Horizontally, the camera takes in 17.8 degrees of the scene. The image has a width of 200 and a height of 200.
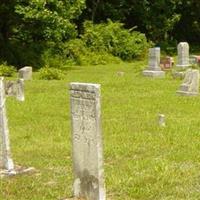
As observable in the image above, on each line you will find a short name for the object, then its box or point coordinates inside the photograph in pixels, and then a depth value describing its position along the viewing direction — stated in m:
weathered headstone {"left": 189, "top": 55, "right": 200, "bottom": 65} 27.88
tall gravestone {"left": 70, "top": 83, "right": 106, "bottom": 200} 7.30
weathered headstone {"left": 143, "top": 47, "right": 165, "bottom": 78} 24.73
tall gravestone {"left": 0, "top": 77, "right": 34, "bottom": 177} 9.27
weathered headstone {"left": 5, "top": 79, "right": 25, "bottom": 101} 16.84
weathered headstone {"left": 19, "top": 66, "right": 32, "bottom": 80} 24.38
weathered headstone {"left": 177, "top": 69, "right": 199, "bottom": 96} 18.02
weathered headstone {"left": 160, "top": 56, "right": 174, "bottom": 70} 26.71
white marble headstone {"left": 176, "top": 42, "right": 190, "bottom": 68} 27.23
